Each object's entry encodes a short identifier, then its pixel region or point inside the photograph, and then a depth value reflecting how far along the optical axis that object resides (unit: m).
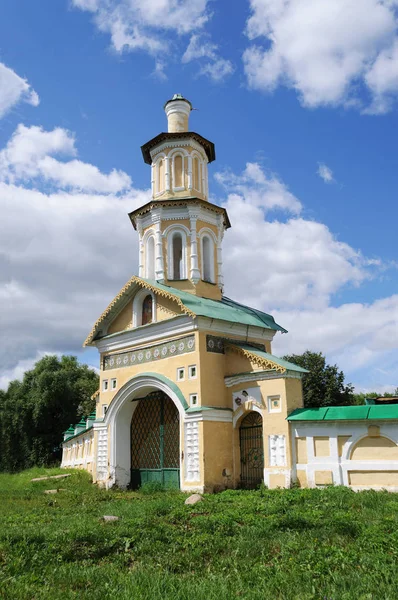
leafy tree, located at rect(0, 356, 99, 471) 30.88
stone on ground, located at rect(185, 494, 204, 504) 10.95
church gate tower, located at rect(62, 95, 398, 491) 13.74
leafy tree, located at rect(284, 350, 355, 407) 27.78
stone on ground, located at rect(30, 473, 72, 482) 18.99
